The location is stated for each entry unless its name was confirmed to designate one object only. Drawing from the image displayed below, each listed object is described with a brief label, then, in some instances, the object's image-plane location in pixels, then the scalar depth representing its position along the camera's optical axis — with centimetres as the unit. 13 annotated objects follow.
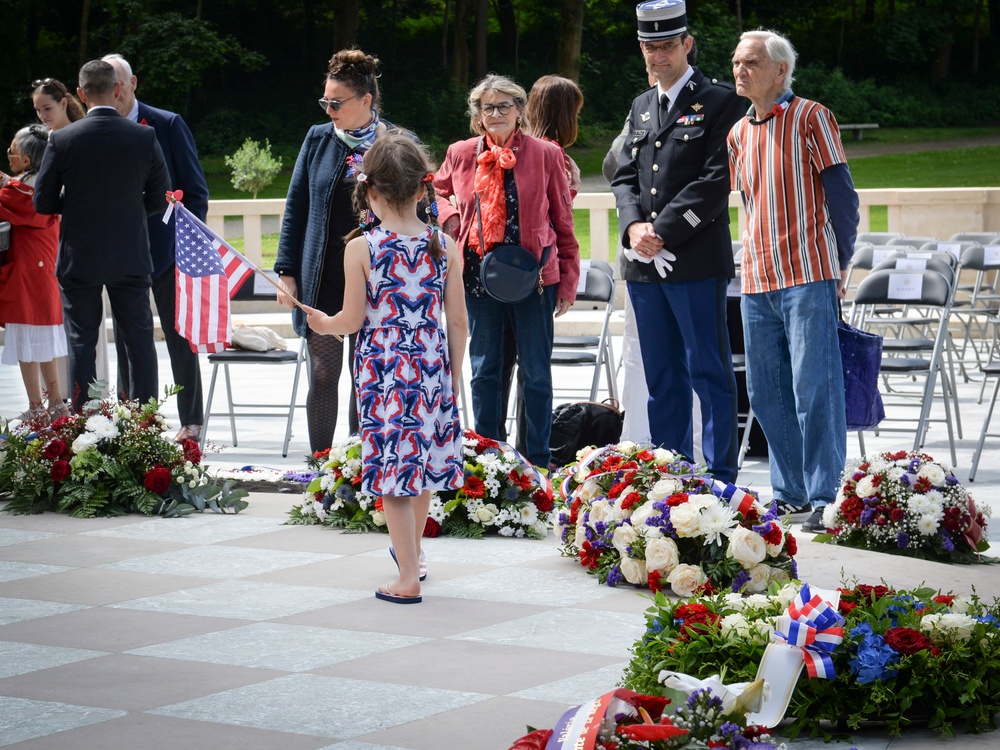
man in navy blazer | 1503
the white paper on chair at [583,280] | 1707
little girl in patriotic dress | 921
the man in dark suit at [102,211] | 1422
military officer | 1189
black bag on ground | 1414
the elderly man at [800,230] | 1167
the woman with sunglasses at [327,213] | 1259
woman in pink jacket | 1254
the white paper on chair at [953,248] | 2368
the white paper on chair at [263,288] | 1773
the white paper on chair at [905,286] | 1586
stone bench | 6647
